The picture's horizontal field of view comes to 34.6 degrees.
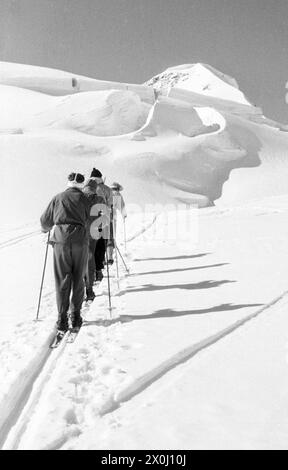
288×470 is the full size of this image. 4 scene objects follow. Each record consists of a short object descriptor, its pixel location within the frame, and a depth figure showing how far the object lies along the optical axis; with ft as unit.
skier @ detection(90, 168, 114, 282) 28.89
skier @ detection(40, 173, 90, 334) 19.72
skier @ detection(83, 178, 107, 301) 25.99
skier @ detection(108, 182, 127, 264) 36.42
